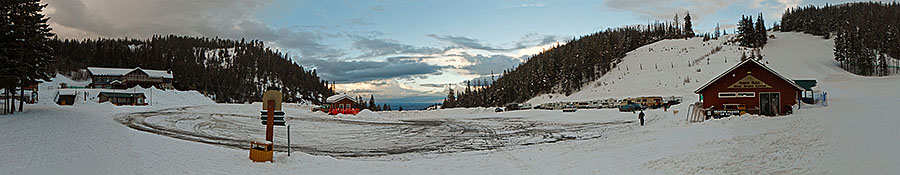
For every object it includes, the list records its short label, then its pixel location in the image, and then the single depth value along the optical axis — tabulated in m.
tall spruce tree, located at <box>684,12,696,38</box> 120.76
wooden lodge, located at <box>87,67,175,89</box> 80.88
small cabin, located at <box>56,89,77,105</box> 55.70
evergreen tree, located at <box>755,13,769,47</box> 83.43
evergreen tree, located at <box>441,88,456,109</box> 111.94
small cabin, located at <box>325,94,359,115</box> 54.87
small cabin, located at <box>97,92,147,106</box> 61.56
